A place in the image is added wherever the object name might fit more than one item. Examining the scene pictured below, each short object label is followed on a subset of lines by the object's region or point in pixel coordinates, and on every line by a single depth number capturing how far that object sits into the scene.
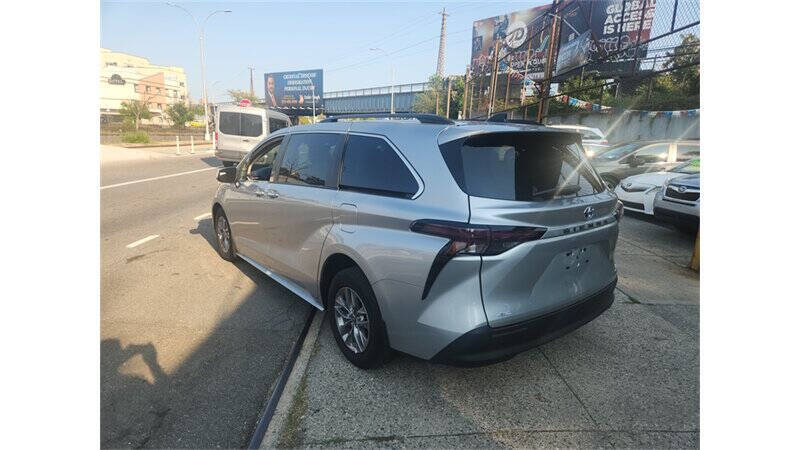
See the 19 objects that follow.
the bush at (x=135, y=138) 28.67
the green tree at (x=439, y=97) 43.47
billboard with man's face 52.47
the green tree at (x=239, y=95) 82.52
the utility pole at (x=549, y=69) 8.57
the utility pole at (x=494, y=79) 17.11
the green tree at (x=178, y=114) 55.88
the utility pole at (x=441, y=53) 55.22
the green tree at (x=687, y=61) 6.71
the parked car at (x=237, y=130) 15.73
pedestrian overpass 47.12
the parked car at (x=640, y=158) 9.41
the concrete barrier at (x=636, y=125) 13.16
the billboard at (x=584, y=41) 14.42
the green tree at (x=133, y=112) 39.03
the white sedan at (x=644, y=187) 8.02
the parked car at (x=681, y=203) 6.16
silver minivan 2.28
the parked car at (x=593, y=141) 12.23
